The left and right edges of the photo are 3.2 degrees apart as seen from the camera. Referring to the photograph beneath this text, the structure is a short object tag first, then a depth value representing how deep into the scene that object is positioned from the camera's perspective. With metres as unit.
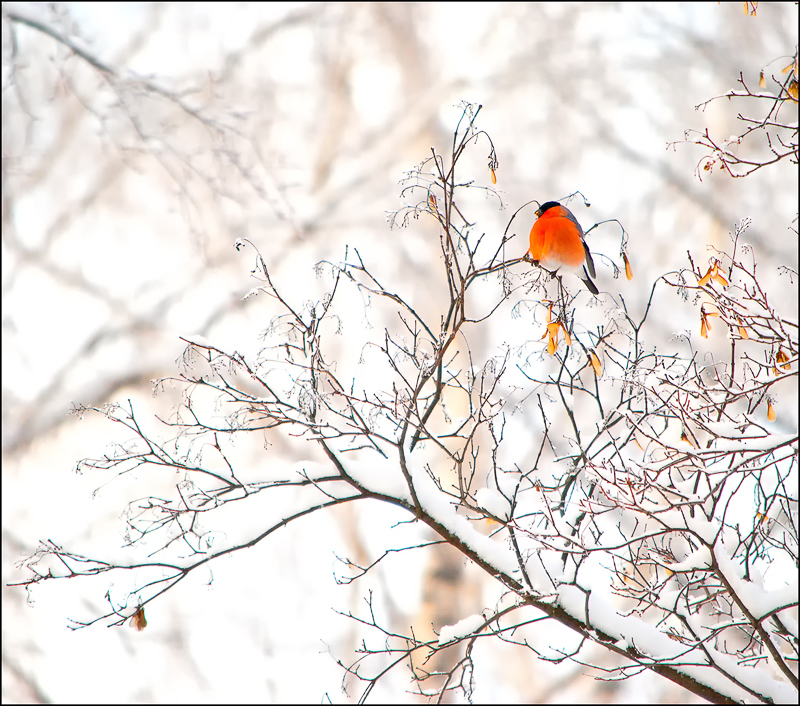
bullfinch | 17.09
